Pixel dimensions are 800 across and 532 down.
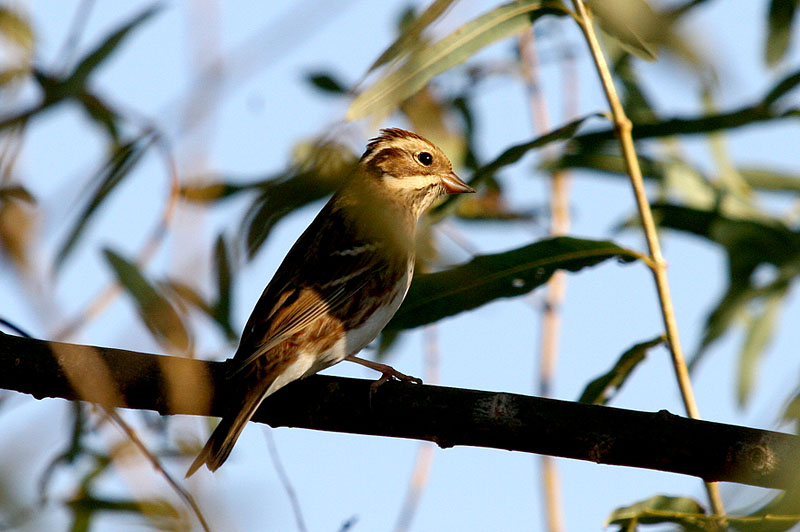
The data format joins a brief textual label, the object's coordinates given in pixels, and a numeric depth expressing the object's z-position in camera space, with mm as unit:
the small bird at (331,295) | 8125
